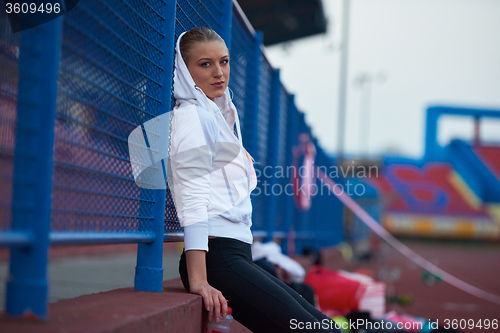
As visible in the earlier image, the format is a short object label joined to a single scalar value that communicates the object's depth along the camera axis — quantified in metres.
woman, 4.33
